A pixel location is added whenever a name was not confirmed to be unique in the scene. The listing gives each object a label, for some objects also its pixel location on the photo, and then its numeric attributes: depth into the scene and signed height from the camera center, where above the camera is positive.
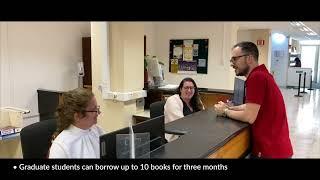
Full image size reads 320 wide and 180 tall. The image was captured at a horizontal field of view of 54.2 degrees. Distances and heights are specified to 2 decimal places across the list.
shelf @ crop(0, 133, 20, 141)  3.15 -0.75
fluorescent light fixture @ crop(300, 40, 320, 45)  15.46 +1.09
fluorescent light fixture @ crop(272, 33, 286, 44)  12.84 +1.06
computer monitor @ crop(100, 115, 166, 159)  1.32 -0.34
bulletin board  5.66 +0.14
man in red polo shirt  1.95 -0.28
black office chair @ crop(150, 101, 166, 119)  3.15 -0.46
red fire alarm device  9.35 +0.62
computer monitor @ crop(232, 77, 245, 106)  2.47 -0.24
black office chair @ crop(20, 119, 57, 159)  1.92 -0.48
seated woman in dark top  2.99 -0.39
